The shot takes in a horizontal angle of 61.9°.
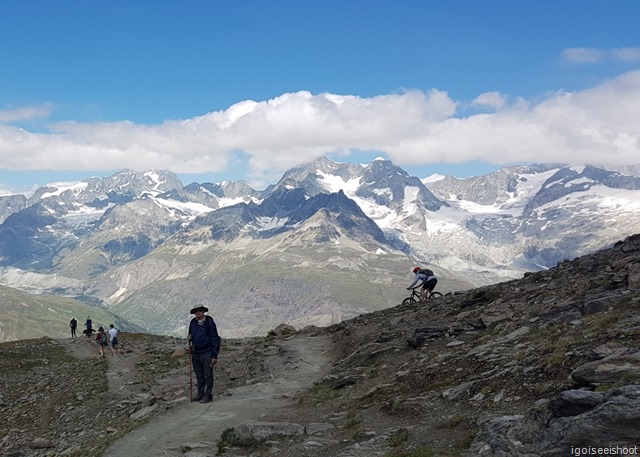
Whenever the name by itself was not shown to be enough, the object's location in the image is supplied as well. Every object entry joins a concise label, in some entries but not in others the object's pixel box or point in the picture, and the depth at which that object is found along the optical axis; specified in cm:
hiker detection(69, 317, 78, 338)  7763
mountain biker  4819
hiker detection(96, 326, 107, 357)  5385
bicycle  5056
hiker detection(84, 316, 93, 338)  7350
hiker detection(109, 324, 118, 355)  5462
